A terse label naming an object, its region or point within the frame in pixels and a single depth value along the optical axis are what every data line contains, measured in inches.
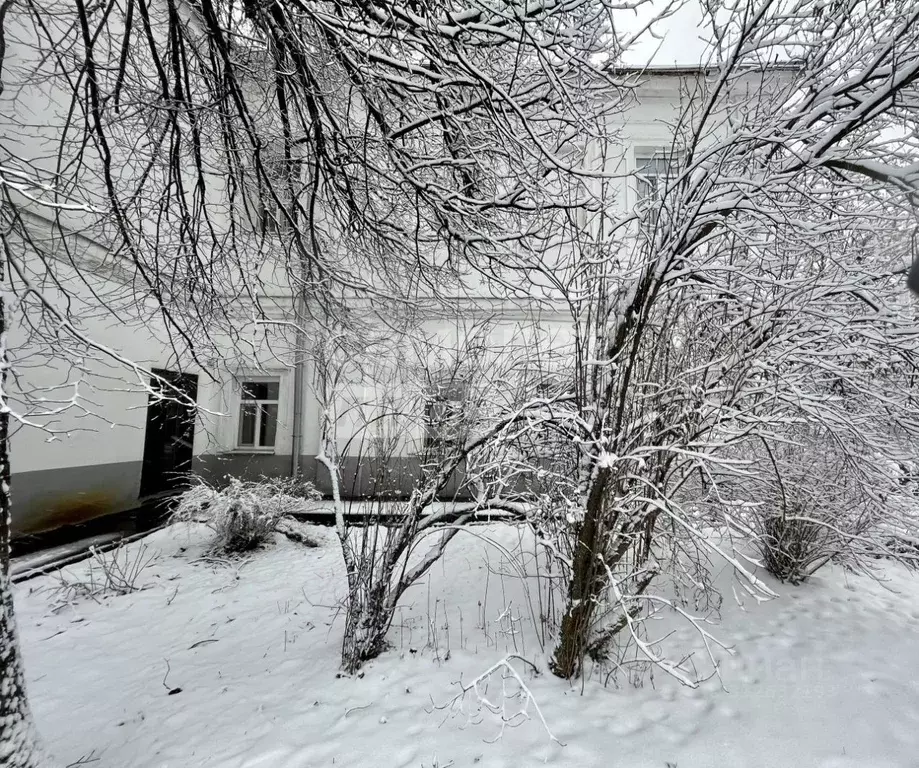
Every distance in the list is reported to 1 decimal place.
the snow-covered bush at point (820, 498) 154.4
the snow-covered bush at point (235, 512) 262.8
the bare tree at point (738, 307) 113.8
